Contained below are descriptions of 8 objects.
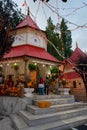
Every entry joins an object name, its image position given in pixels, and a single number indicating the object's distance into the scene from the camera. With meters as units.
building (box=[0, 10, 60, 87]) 8.14
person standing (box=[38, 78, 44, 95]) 6.97
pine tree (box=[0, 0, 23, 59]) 5.16
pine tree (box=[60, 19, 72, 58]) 16.55
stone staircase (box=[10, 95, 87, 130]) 4.27
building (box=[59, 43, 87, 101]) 8.63
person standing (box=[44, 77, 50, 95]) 7.43
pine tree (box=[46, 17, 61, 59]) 15.33
